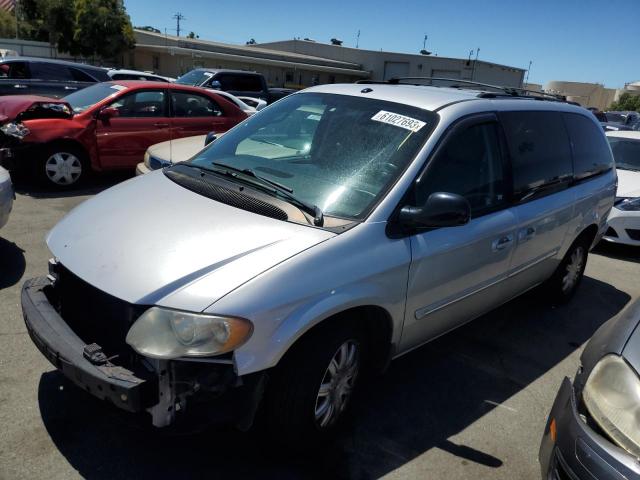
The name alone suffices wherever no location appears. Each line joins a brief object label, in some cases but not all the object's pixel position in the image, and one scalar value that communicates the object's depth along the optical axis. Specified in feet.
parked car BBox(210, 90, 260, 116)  32.86
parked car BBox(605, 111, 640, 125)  76.05
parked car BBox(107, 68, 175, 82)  43.29
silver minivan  7.20
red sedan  22.57
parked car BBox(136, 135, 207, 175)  17.25
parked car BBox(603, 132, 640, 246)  22.59
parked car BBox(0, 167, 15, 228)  14.60
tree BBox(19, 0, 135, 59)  107.55
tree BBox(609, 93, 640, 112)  192.83
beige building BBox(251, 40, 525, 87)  165.17
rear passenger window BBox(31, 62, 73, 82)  37.58
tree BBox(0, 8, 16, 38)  155.74
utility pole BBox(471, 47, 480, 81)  162.30
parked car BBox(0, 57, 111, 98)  34.94
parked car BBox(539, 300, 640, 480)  6.33
